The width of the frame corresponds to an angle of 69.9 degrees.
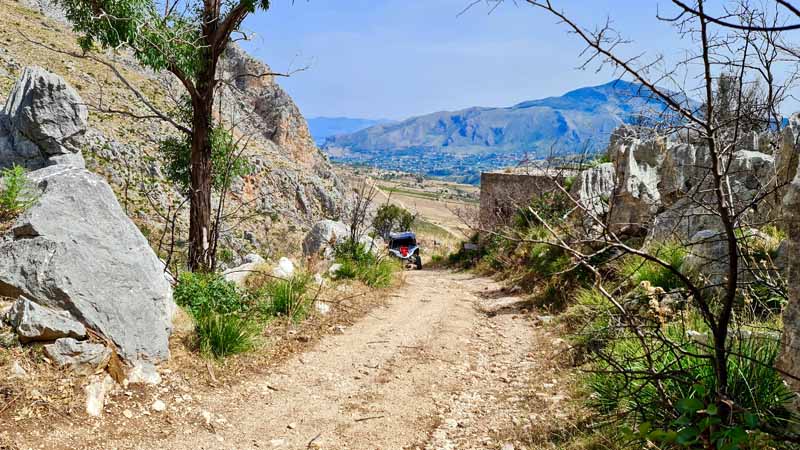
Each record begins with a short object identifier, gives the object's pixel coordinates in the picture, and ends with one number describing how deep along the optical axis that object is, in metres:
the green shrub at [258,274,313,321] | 6.98
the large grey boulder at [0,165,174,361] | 4.52
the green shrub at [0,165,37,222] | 5.19
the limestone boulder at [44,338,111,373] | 4.26
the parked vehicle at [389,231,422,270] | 22.16
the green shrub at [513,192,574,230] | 14.14
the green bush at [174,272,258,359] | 5.54
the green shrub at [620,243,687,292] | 6.56
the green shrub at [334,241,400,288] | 9.99
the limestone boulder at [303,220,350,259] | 14.23
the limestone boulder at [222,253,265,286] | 7.81
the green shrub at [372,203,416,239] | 43.03
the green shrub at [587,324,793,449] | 2.74
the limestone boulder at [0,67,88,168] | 9.52
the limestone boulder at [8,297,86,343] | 4.23
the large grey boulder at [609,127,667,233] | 9.91
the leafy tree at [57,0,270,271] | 6.76
